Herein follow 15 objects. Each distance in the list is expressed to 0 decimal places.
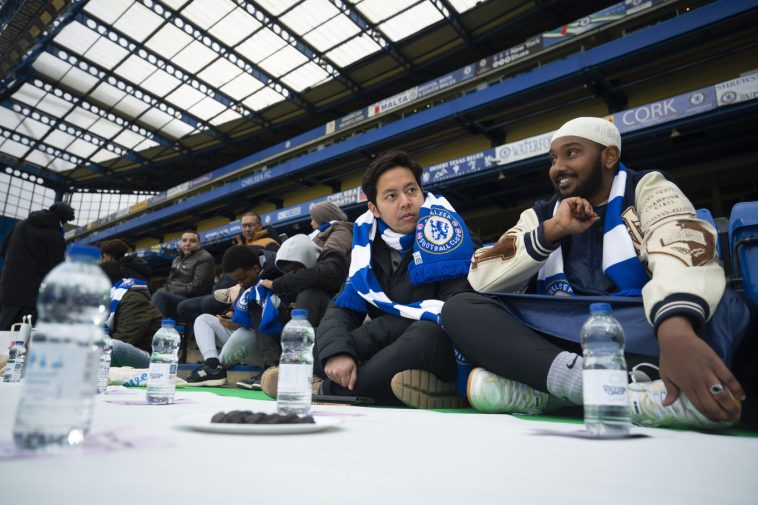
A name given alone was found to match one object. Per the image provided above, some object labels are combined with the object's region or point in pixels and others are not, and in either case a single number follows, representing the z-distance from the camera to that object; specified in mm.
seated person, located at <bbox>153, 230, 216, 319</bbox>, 4832
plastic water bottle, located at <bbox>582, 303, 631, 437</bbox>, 857
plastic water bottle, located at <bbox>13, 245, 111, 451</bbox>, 544
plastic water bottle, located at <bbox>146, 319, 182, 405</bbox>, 1404
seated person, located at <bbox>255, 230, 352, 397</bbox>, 2693
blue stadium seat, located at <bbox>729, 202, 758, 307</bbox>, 1162
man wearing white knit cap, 1010
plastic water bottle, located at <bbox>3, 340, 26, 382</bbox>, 2307
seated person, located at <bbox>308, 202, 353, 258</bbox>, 2943
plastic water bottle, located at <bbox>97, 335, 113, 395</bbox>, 1760
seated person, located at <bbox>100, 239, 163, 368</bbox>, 3531
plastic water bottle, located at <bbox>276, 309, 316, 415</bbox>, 1063
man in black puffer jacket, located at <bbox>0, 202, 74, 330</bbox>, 3607
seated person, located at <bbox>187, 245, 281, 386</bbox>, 3088
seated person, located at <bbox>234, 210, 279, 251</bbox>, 4477
